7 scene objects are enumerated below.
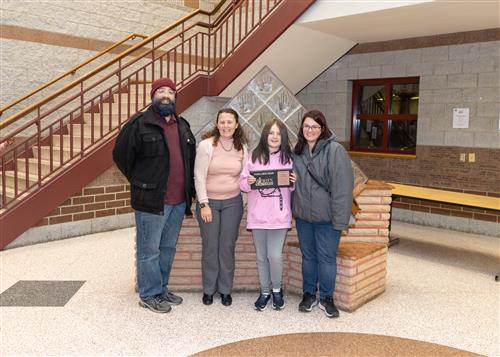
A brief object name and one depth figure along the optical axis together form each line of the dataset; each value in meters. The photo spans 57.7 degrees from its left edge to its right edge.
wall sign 5.93
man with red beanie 2.92
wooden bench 4.36
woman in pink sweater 3.03
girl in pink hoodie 3.02
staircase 4.76
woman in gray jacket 2.90
